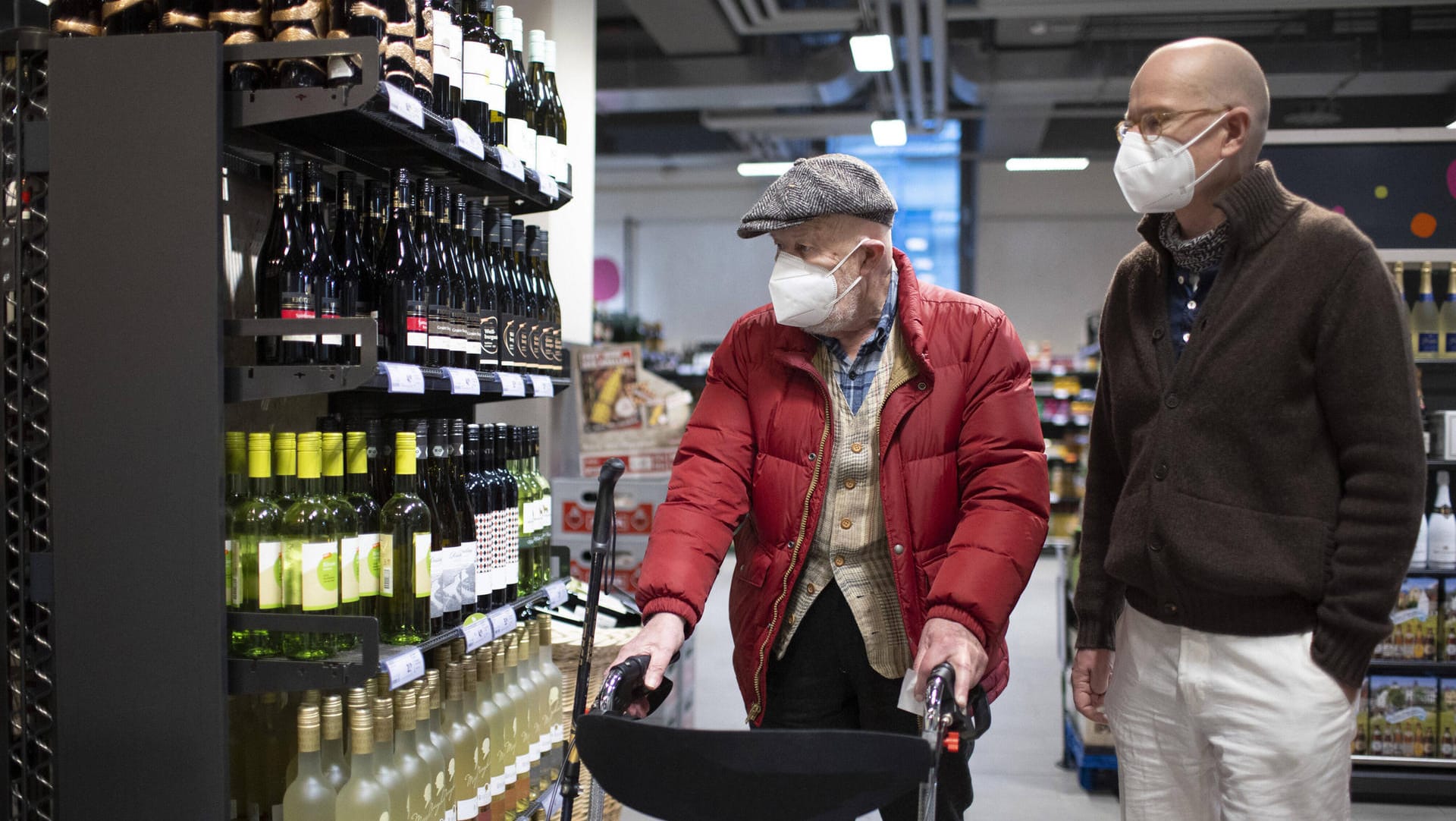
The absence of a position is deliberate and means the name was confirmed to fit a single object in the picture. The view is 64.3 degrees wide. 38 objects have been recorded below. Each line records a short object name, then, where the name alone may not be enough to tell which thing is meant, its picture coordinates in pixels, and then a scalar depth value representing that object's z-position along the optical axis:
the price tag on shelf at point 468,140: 2.53
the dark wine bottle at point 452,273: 2.65
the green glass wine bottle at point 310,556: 2.18
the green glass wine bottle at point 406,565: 2.42
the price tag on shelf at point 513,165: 2.81
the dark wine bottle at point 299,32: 2.16
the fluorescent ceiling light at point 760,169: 12.92
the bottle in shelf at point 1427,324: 4.46
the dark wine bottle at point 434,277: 2.58
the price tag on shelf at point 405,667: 2.18
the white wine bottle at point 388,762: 2.38
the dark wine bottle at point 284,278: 2.25
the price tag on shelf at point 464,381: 2.52
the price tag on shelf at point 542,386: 3.05
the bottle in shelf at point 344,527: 2.26
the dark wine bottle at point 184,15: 2.18
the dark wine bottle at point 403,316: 2.48
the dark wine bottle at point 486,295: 2.84
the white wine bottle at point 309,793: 2.26
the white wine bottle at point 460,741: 2.73
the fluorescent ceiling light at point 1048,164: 13.04
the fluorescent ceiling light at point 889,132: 10.60
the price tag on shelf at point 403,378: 2.23
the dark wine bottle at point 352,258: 2.57
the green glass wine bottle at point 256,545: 2.16
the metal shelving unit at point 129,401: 2.04
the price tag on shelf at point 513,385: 2.80
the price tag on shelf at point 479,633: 2.54
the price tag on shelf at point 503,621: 2.72
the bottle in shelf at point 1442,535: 4.41
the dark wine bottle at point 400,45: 2.36
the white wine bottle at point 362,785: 2.29
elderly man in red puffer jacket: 1.96
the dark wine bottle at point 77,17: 2.21
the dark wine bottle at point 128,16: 2.21
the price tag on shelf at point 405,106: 2.20
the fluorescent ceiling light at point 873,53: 7.81
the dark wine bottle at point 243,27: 2.15
